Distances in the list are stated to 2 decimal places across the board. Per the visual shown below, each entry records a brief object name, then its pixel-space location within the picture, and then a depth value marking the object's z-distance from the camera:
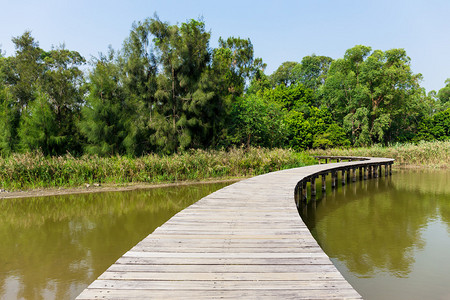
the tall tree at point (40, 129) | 16.69
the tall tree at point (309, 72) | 46.56
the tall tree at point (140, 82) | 19.48
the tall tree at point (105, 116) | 17.73
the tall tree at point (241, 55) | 34.81
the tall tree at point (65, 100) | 18.86
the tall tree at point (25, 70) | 21.58
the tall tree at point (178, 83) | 19.20
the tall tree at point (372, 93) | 36.09
